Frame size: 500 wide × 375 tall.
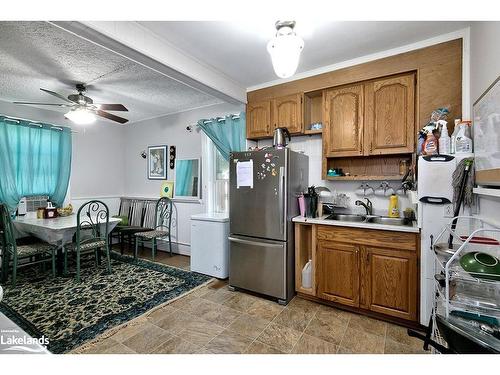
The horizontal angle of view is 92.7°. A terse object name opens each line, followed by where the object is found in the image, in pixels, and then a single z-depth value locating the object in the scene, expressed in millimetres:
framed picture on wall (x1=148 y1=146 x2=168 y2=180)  4532
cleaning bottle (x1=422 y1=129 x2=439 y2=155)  1935
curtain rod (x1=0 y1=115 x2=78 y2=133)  3492
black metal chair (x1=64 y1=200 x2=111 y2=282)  2962
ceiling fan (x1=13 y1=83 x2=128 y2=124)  2844
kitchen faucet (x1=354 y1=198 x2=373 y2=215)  2566
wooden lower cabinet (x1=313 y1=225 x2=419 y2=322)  1987
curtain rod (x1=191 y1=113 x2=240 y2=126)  3372
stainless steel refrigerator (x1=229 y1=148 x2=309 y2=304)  2428
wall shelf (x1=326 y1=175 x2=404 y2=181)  2385
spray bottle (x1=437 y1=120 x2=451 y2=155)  1881
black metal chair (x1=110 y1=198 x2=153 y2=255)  4273
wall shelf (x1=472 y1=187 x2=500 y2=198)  1259
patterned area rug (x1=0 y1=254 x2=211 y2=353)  1975
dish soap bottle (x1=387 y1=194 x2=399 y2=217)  2428
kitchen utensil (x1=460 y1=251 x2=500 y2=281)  1066
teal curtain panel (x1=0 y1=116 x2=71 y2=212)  3441
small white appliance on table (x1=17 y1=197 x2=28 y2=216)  3561
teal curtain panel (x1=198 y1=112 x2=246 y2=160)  3316
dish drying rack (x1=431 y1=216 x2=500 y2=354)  1110
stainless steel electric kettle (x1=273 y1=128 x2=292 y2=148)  2762
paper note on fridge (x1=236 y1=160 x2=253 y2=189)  2601
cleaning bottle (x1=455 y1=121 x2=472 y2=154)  1773
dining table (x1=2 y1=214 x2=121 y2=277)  2895
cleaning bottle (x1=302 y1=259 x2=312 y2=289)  2510
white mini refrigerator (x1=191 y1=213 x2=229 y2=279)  3037
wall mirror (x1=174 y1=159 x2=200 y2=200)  4141
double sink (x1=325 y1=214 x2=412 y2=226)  2352
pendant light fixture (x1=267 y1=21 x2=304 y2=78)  1584
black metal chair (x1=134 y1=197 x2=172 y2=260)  4308
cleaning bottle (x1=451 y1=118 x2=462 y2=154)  1837
